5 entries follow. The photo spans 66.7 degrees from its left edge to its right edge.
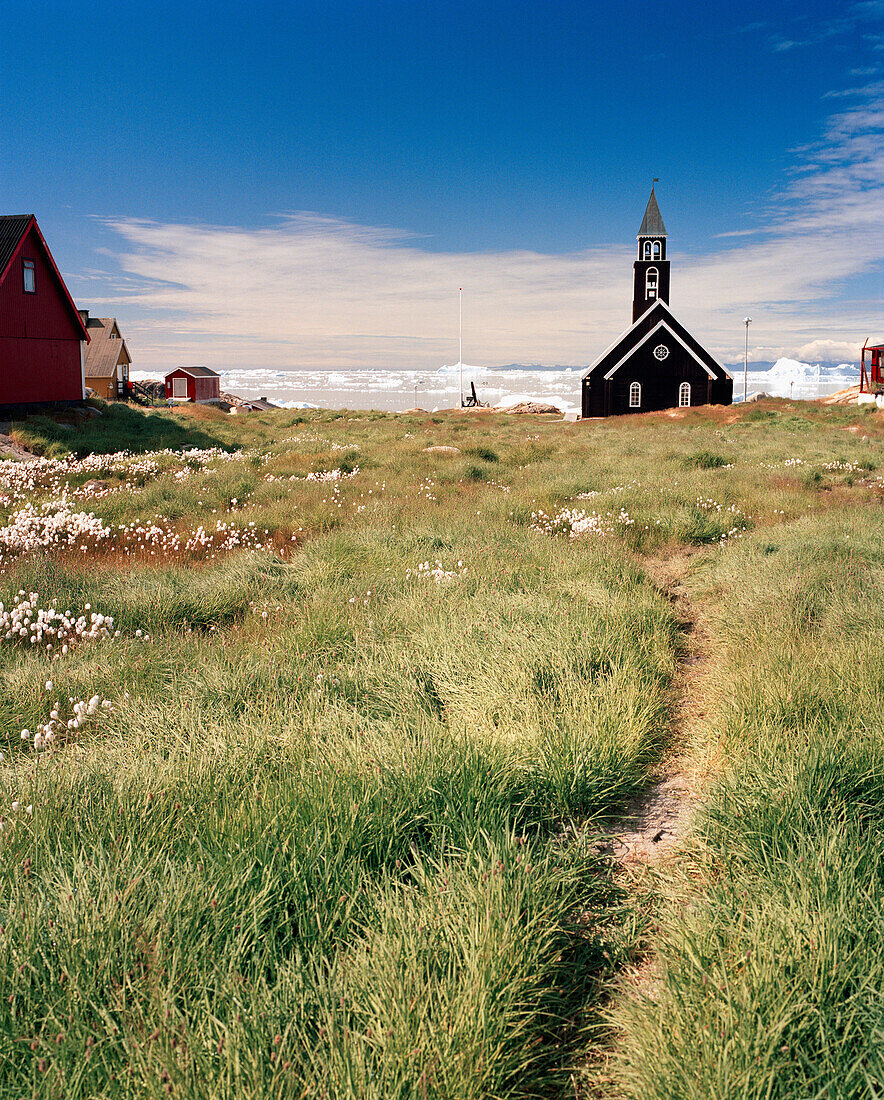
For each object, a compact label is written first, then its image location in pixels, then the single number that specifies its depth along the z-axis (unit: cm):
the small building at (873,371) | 3762
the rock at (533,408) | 5569
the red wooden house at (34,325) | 2562
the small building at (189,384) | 6706
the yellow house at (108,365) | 5162
